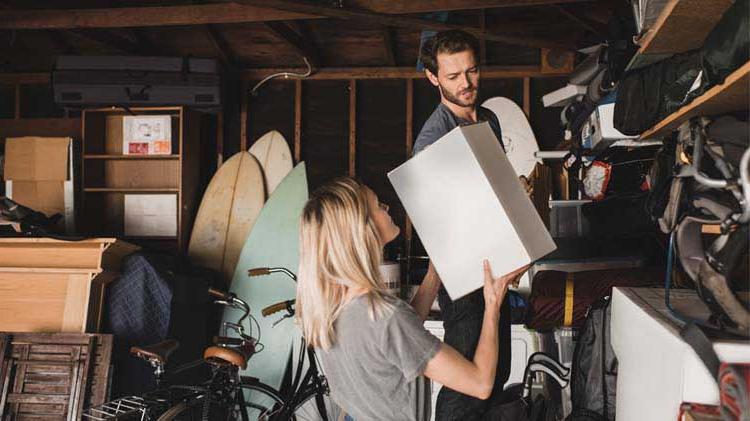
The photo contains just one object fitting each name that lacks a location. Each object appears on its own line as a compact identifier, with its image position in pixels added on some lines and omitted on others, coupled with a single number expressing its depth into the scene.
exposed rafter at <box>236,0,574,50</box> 3.07
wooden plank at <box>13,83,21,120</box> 4.45
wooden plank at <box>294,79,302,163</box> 4.23
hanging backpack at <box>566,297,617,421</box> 1.88
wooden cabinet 3.12
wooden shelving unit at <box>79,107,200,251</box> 4.02
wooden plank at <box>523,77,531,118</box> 4.05
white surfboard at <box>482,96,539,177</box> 3.94
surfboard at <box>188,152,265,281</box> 4.04
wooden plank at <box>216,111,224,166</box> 4.30
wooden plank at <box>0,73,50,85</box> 4.46
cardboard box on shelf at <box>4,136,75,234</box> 4.03
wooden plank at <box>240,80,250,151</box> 4.28
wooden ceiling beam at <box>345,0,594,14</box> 2.99
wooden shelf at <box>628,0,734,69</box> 1.30
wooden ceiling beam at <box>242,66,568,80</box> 4.09
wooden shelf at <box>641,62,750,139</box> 1.12
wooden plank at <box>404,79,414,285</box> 4.12
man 1.84
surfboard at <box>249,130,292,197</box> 4.18
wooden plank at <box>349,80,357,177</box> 4.21
